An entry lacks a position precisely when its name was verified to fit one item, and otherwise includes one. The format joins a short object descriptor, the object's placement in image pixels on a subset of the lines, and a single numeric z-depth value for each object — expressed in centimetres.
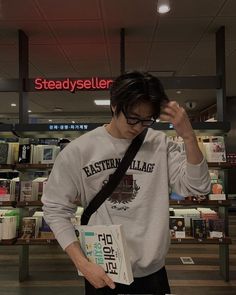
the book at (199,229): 414
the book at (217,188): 418
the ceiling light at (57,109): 1148
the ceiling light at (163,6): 377
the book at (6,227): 410
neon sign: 464
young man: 121
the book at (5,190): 425
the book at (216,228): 416
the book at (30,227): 425
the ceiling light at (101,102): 1011
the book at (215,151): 423
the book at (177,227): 412
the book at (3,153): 430
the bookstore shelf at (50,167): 414
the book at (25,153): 429
